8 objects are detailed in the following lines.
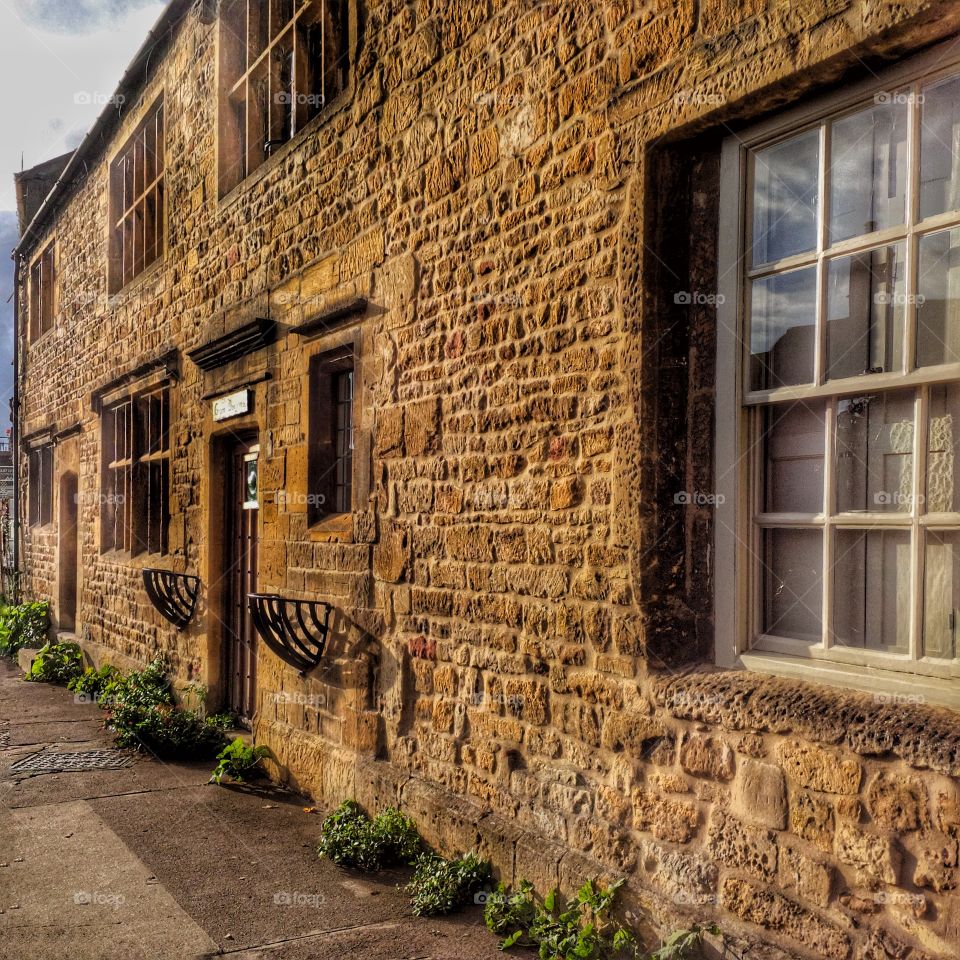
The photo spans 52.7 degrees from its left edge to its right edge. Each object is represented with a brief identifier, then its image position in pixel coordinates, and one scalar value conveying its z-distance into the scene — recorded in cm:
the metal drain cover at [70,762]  672
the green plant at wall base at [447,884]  416
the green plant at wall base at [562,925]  352
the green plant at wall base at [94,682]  963
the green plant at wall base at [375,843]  474
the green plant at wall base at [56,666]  1088
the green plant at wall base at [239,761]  644
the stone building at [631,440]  282
